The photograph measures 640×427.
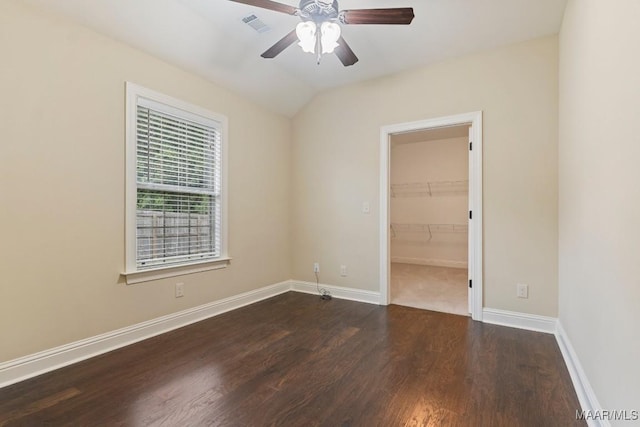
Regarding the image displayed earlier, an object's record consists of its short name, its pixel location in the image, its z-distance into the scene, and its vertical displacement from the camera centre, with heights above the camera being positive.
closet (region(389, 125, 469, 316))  5.98 +0.21
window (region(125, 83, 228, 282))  2.60 +0.27
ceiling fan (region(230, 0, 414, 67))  1.96 +1.30
